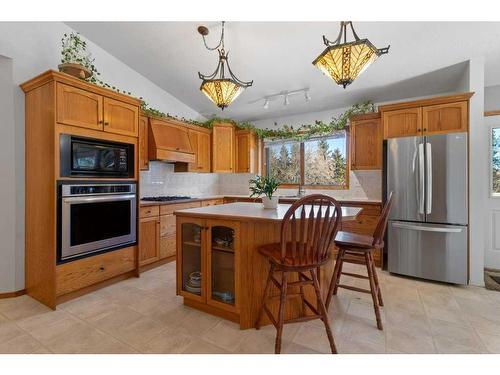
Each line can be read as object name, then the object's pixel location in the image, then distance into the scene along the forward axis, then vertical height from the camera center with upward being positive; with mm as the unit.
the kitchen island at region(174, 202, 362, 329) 1919 -632
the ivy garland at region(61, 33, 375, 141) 2834 +1150
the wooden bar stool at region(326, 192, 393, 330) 2025 -542
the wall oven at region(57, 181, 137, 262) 2283 -334
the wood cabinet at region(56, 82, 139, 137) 2287 +763
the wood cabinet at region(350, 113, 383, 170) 3613 +649
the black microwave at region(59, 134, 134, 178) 2303 +285
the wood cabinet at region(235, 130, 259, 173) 4793 +673
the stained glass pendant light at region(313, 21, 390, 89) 1638 +881
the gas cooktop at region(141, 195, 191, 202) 3610 -207
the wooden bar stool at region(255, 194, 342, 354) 1618 -453
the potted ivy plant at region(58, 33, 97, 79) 2447 +1477
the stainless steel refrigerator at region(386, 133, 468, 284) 2766 -258
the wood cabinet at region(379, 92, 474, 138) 2812 +834
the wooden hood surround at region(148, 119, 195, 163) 3531 +654
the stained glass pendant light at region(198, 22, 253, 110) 2260 +902
